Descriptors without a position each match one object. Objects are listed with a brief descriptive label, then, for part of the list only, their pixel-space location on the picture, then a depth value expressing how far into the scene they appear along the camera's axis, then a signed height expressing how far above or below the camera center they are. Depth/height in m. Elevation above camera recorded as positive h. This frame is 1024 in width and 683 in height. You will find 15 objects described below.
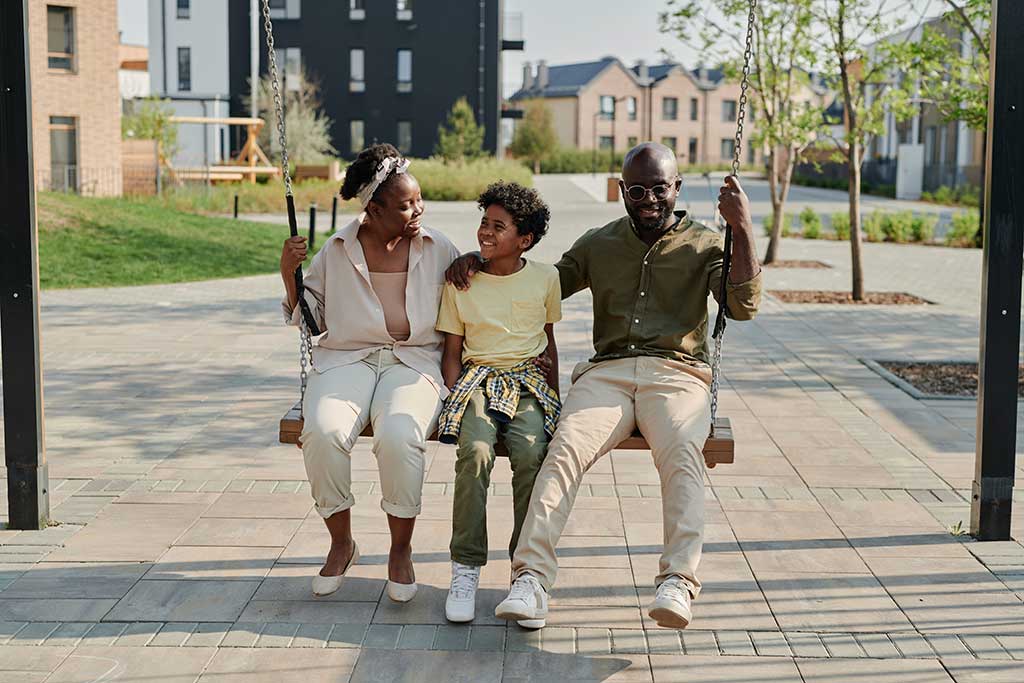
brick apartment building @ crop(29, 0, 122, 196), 29.22 +2.01
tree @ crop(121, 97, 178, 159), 39.31 +1.77
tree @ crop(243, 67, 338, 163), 47.75 +2.46
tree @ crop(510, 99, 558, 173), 76.75 +2.97
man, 4.19 -0.60
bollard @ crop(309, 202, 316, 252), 18.94 -0.51
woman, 4.45 -0.59
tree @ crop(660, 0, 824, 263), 16.52 +1.50
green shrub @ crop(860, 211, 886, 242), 24.88 -0.71
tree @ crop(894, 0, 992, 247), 10.18 +1.14
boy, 4.37 -0.62
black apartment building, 55.91 +5.39
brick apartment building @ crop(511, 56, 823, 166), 91.50 +5.71
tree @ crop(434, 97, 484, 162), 52.25 +1.96
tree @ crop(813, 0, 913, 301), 14.15 +1.13
